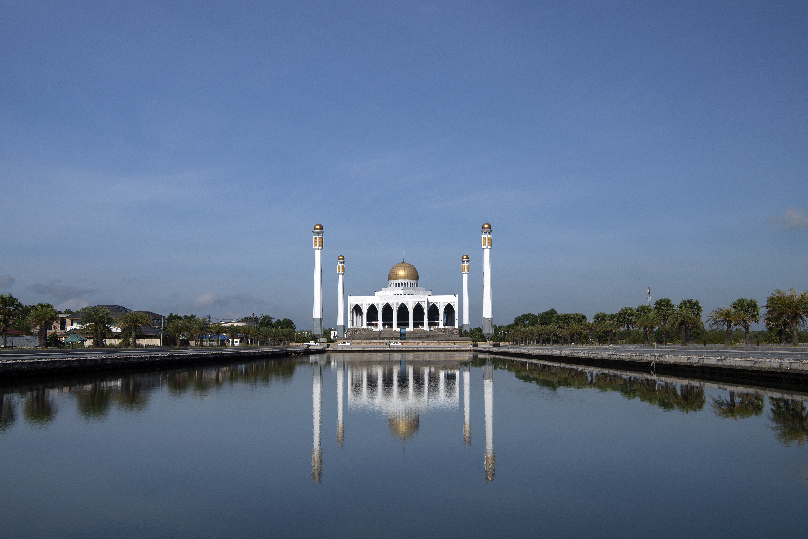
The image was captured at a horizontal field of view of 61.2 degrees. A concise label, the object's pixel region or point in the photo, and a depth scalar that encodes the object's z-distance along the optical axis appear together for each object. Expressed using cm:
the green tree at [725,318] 6288
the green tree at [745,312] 6291
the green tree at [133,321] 6800
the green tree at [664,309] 7756
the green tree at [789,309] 5700
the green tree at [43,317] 6244
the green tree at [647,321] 7131
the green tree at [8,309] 6103
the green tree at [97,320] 6719
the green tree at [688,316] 6738
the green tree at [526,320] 12281
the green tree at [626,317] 8445
